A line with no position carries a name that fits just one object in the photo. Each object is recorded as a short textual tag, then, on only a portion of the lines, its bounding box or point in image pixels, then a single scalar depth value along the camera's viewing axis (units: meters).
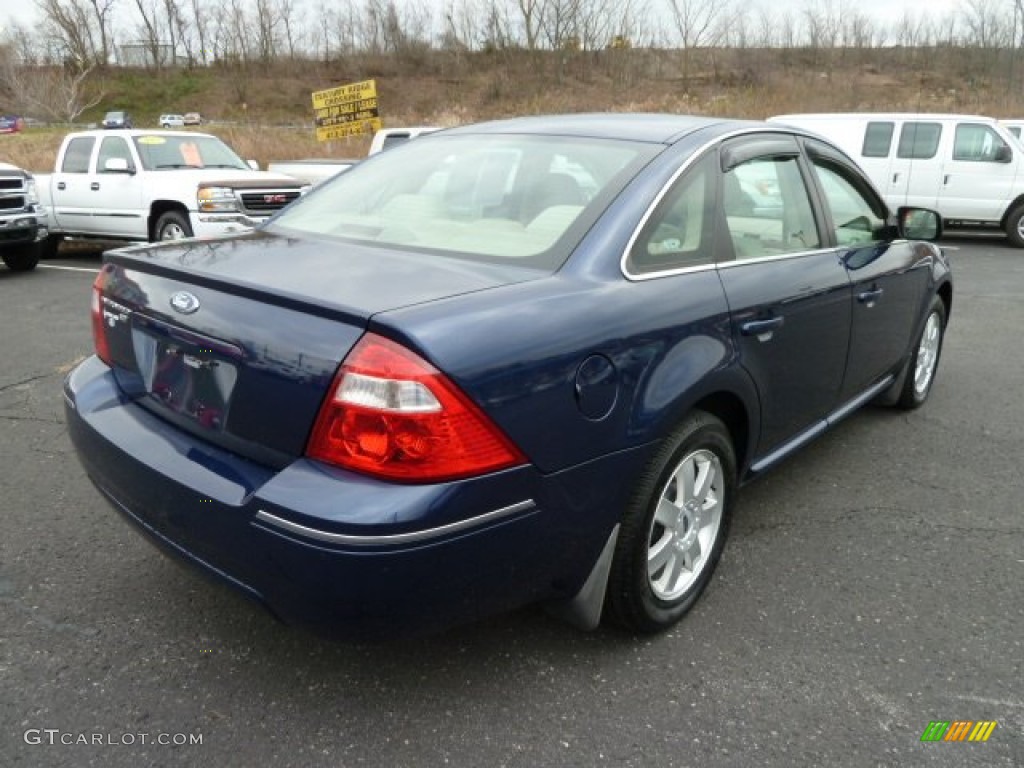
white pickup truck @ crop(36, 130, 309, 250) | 9.67
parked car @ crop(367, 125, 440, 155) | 13.99
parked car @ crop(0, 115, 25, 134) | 43.42
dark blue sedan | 1.84
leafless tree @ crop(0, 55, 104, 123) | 46.66
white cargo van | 12.10
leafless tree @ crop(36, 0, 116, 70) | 56.94
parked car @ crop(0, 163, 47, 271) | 9.24
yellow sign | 15.63
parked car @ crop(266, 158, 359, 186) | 13.14
